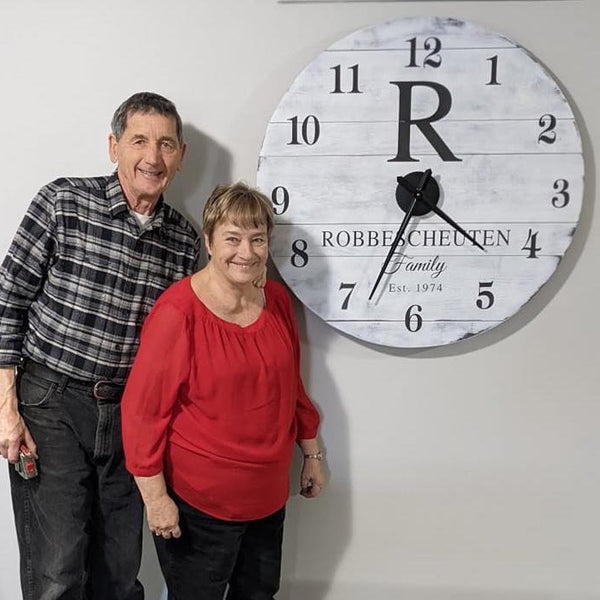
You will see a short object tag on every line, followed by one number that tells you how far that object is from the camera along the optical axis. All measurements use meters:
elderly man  1.17
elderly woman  1.13
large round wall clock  1.28
